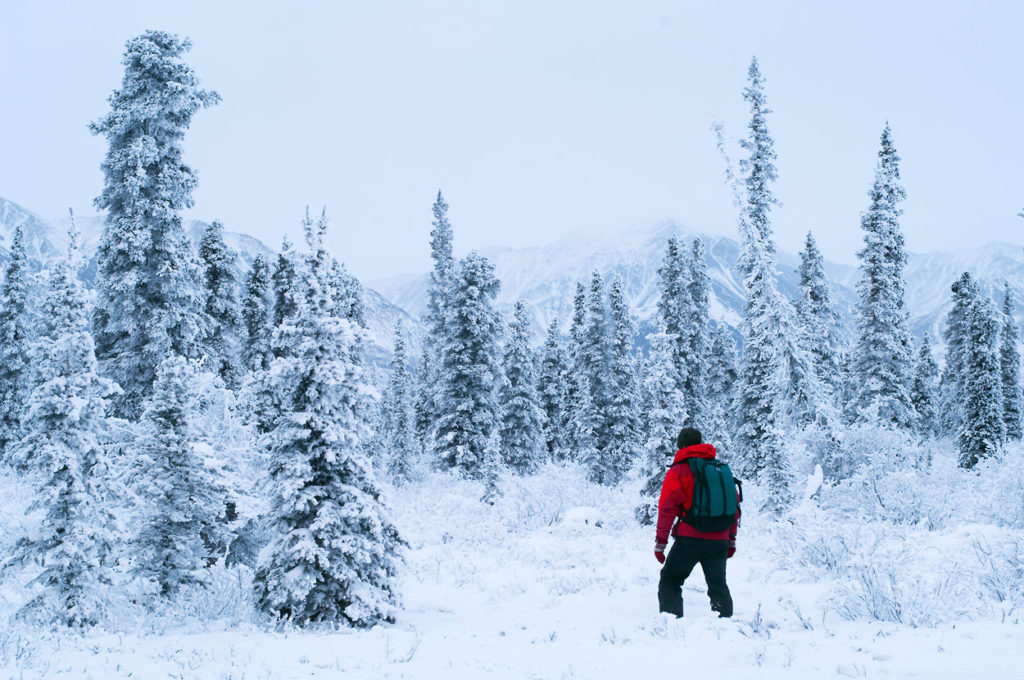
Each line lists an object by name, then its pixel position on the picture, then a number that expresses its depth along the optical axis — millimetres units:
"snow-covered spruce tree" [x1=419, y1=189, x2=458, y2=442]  42750
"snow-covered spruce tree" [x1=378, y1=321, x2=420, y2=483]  39000
